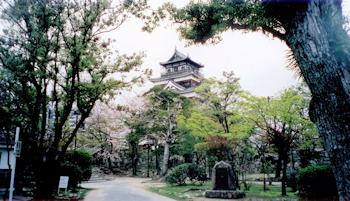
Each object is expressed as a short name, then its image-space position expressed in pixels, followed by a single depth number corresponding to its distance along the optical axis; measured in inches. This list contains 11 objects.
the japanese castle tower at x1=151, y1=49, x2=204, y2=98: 1894.3
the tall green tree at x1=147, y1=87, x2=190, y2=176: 1236.5
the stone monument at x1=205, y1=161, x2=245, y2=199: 680.4
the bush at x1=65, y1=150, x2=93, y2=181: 868.8
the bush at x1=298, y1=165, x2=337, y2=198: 568.4
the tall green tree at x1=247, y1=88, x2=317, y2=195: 648.4
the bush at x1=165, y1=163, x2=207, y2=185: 991.6
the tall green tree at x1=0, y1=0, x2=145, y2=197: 469.4
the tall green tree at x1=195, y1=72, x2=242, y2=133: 866.8
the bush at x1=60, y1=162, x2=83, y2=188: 722.8
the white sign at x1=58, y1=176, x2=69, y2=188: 601.7
